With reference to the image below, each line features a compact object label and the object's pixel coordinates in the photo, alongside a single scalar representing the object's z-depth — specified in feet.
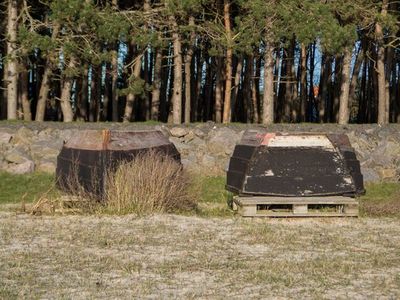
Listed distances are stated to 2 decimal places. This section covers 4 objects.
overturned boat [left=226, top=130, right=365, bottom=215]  42.22
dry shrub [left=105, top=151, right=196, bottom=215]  40.86
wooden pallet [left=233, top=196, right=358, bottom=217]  41.16
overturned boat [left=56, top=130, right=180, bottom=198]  43.16
